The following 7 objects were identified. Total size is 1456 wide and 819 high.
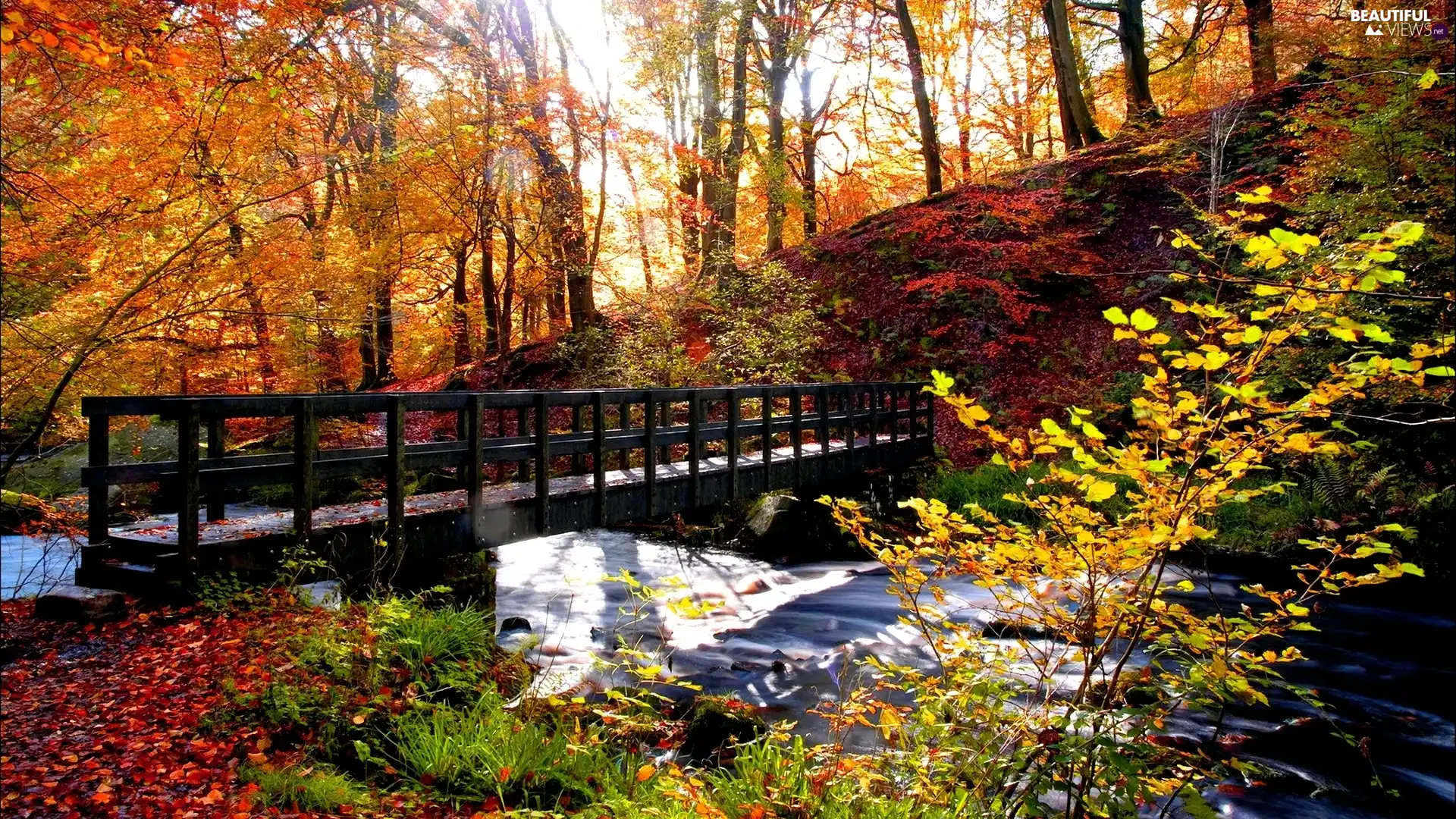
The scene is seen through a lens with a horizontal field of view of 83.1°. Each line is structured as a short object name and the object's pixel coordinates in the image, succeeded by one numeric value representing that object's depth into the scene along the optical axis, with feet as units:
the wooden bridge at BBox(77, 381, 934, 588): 17.04
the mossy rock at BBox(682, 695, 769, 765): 18.31
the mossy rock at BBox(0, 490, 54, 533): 21.85
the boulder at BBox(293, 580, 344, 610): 19.33
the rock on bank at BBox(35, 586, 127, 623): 17.93
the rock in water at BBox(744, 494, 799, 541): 39.86
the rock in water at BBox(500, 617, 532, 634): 27.76
